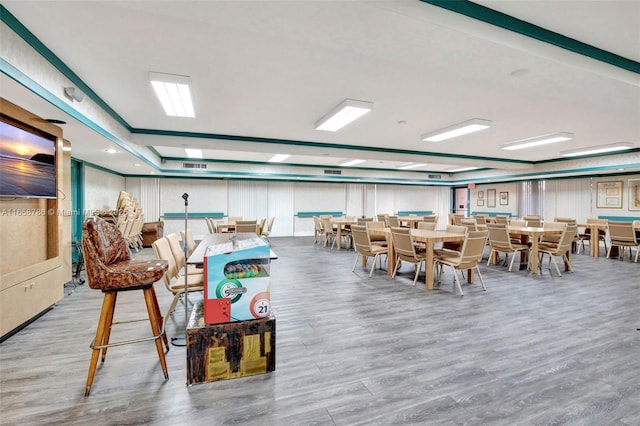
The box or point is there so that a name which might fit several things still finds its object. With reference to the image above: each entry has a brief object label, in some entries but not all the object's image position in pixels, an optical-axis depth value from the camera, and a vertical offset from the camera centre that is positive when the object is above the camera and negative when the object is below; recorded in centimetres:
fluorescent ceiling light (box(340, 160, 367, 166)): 984 +168
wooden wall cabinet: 272 -42
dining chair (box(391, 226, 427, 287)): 450 -57
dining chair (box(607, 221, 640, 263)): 659 -52
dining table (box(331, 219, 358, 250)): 820 -41
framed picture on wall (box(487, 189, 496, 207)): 1270 +62
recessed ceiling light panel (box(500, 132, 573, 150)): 577 +151
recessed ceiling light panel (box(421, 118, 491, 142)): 487 +149
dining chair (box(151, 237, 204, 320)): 257 -66
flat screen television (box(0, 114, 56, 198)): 267 +50
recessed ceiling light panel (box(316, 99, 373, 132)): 398 +146
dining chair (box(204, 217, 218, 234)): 741 -39
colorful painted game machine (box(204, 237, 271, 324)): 202 -51
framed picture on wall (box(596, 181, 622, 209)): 888 +52
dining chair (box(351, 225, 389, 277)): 511 -60
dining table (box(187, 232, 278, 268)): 218 -34
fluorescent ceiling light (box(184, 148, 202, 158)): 803 +166
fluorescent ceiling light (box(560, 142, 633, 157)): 651 +153
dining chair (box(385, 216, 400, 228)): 768 -28
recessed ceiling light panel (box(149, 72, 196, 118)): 319 +147
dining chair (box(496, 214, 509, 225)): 794 -20
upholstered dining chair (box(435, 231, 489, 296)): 410 -58
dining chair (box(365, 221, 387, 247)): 673 -58
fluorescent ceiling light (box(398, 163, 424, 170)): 1054 +170
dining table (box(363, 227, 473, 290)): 434 -44
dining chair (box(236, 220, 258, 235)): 653 -33
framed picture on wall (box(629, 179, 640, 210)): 845 +52
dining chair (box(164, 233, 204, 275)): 308 -47
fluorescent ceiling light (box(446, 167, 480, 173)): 1214 +178
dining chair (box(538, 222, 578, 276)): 518 -58
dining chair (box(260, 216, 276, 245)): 819 -59
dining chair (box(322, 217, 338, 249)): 852 -52
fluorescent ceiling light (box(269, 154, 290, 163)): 880 +168
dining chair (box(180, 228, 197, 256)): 384 -44
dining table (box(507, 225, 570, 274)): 534 -46
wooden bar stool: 190 -42
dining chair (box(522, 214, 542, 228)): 735 -28
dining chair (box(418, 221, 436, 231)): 670 -33
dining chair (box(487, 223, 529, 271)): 553 -57
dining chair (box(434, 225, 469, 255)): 491 -62
